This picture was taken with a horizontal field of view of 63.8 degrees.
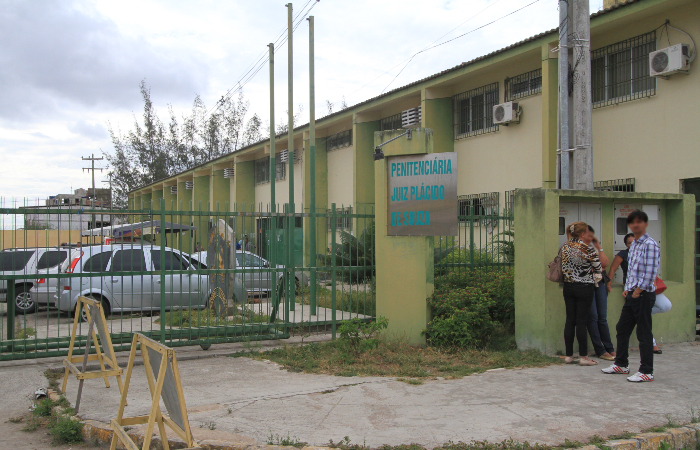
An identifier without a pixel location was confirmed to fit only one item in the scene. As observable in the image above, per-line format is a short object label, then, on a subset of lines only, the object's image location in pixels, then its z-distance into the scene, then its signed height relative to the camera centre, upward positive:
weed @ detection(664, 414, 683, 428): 4.80 -1.69
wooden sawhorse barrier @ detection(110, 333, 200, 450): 3.70 -1.15
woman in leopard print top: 7.00 -0.63
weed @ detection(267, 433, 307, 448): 4.44 -1.69
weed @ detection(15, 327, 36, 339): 8.81 -1.63
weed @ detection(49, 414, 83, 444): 4.89 -1.74
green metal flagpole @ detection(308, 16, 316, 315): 13.52 +3.17
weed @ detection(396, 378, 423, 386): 6.38 -1.74
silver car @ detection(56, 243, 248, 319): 7.79 -0.64
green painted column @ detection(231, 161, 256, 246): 29.56 +2.61
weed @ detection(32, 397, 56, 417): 5.59 -1.77
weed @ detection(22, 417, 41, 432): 5.25 -1.82
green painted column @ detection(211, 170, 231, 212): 31.77 +2.53
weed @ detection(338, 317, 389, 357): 7.58 -1.42
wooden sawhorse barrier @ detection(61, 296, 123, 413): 5.38 -1.20
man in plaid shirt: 6.21 -0.72
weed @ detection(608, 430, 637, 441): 4.54 -1.69
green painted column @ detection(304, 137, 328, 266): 23.57 +2.33
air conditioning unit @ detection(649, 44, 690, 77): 10.59 +3.22
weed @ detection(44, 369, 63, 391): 6.59 -1.79
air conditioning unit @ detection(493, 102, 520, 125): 14.47 +3.04
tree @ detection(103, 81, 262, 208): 50.31 +7.54
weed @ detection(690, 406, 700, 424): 4.94 -1.70
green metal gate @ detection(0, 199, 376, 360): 7.69 -0.60
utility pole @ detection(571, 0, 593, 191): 8.70 +1.97
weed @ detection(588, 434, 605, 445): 4.43 -1.68
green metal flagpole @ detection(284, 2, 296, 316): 14.73 +3.97
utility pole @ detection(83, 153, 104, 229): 55.03 +6.74
